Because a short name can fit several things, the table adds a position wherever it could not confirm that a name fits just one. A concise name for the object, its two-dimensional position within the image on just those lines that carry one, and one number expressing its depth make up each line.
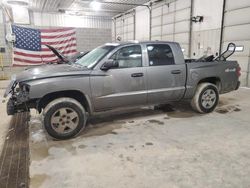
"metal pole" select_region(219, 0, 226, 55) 8.79
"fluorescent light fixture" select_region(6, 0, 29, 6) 12.85
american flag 10.38
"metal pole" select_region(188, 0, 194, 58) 10.46
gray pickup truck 3.32
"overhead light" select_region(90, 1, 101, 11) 14.79
